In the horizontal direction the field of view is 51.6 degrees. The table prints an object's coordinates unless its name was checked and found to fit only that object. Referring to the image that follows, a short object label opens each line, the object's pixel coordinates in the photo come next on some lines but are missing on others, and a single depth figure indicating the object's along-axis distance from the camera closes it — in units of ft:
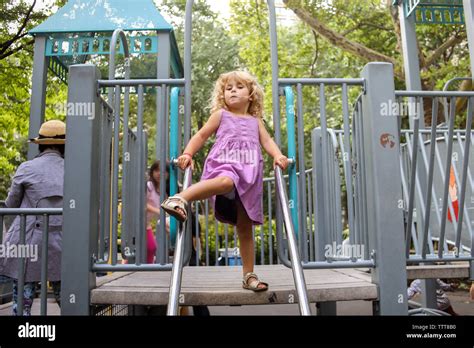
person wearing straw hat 10.68
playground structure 8.52
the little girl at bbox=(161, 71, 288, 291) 8.79
